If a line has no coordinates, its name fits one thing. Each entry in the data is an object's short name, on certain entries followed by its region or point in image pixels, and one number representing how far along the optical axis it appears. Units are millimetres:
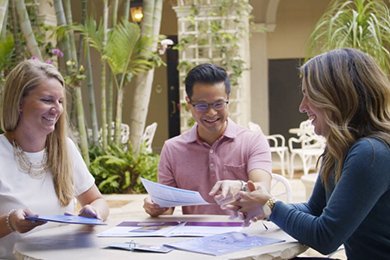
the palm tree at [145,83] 7652
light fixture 10984
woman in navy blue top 1813
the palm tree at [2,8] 5104
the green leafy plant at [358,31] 5238
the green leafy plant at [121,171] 7715
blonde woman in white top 2377
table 1836
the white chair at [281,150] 9280
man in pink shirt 2777
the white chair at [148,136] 8981
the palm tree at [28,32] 6848
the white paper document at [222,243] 1858
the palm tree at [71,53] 7227
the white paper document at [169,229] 2135
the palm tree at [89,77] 7707
